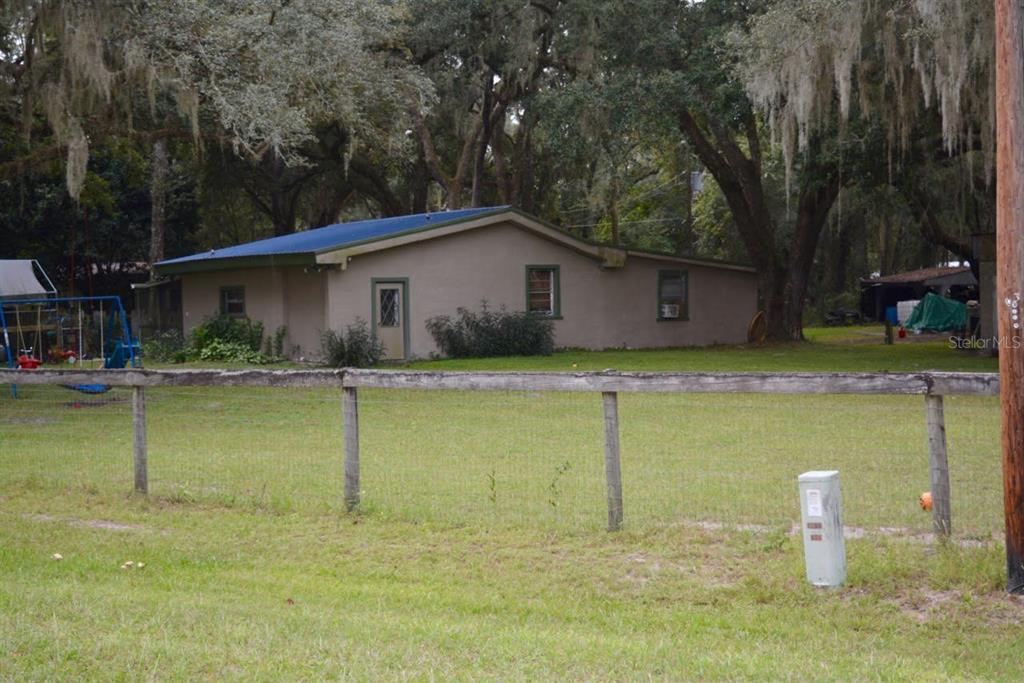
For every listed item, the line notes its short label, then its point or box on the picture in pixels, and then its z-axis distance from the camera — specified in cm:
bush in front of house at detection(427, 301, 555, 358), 2744
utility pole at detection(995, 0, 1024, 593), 634
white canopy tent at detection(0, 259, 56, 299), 2700
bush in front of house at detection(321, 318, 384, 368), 2522
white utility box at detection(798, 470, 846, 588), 644
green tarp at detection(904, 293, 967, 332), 3822
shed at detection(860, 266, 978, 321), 4247
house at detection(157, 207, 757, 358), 2678
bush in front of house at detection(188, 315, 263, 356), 2825
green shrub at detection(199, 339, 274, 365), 2731
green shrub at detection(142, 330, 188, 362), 2948
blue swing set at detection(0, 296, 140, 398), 2097
